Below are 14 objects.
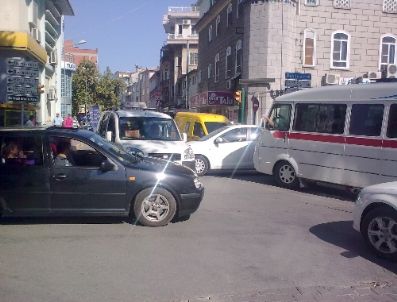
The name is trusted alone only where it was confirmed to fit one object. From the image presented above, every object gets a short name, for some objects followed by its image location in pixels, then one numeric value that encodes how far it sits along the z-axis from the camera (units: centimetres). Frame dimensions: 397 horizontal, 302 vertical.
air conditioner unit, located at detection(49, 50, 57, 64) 2892
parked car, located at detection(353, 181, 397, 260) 566
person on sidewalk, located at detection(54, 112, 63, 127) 2318
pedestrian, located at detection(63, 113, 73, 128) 2205
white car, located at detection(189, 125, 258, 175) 1328
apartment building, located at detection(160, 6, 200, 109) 5456
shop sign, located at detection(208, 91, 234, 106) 2827
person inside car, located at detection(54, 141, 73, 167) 686
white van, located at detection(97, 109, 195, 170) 1010
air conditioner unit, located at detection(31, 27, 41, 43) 2148
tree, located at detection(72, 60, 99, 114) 4411
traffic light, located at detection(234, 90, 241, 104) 2270
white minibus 902
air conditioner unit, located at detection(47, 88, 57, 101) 2827
